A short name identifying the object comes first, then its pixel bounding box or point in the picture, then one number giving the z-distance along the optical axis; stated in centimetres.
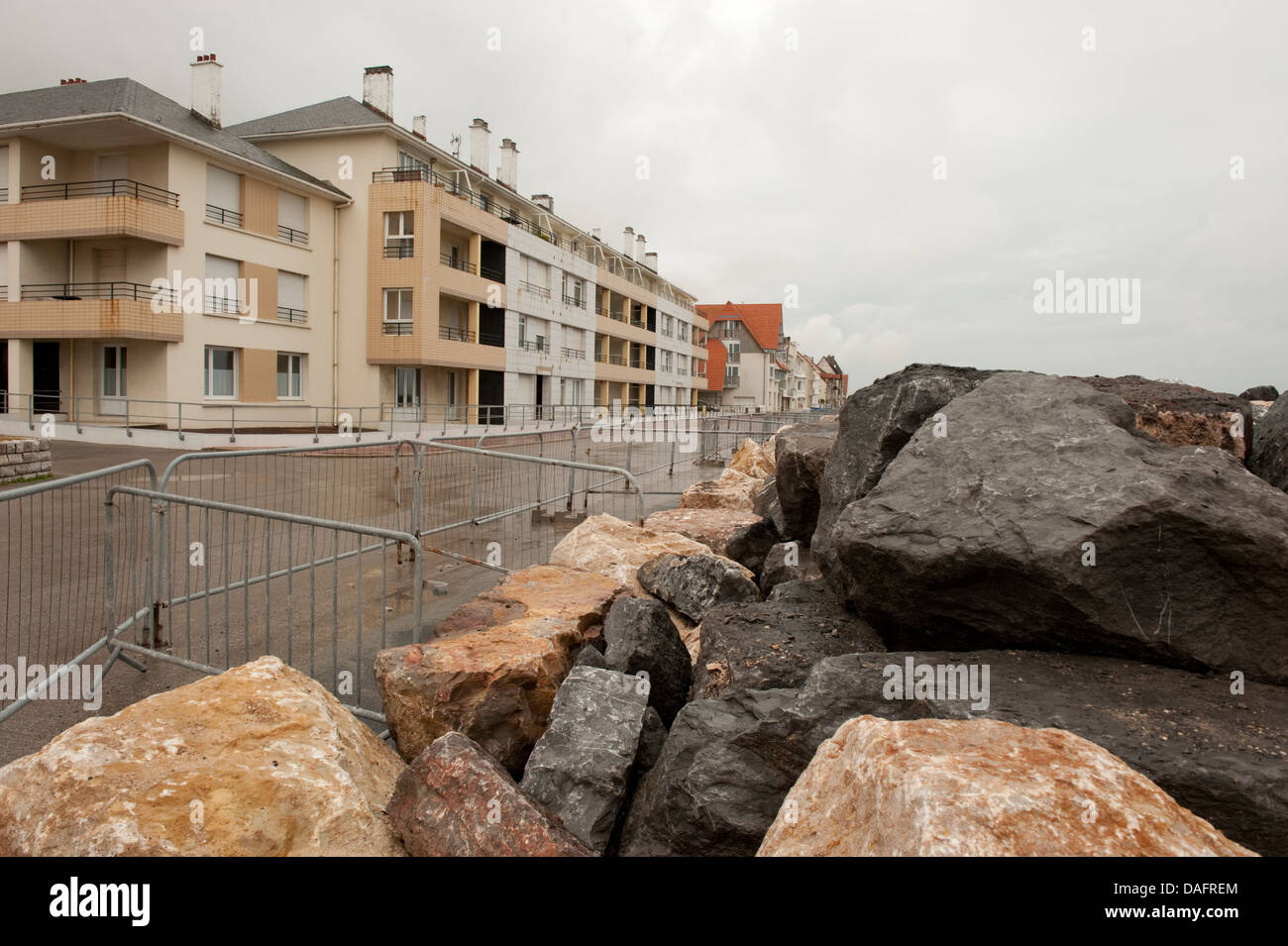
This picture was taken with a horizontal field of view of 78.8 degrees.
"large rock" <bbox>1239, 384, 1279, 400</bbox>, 705
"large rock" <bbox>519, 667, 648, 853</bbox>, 326
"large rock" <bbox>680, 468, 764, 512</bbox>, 1152
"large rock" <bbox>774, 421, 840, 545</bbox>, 607
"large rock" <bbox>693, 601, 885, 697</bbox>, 388
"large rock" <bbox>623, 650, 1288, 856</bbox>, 260
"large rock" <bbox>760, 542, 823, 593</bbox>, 573
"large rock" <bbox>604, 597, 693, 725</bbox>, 434
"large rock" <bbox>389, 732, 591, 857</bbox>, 271
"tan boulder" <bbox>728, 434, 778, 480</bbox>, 1548
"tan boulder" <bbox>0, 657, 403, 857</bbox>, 259
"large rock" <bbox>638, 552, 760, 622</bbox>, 547
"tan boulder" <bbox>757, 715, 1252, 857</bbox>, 212
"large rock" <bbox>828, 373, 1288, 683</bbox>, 316
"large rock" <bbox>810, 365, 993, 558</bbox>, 466
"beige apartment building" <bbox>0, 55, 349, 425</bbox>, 2397
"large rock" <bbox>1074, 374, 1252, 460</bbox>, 451
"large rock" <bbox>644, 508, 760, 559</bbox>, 820
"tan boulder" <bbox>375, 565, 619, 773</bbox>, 386
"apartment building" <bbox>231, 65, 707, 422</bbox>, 3150
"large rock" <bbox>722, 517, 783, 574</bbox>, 688
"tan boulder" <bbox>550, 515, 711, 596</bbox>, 657
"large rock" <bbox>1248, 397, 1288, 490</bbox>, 424
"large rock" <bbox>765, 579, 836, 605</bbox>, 465
